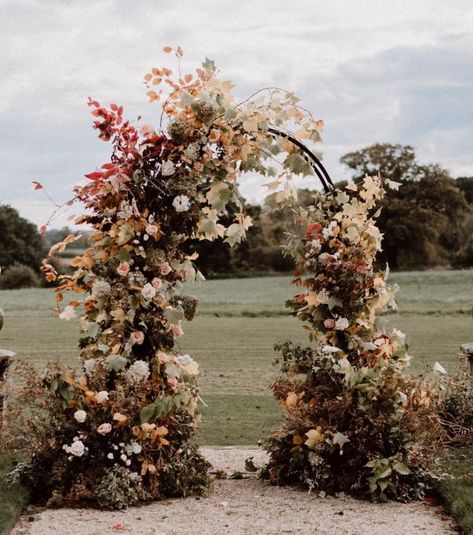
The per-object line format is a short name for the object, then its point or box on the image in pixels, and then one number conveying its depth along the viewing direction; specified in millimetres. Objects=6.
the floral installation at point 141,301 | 6691
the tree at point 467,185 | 80562
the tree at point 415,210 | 59969
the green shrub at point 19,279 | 60906
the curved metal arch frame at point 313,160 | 7270
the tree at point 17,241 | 68688
